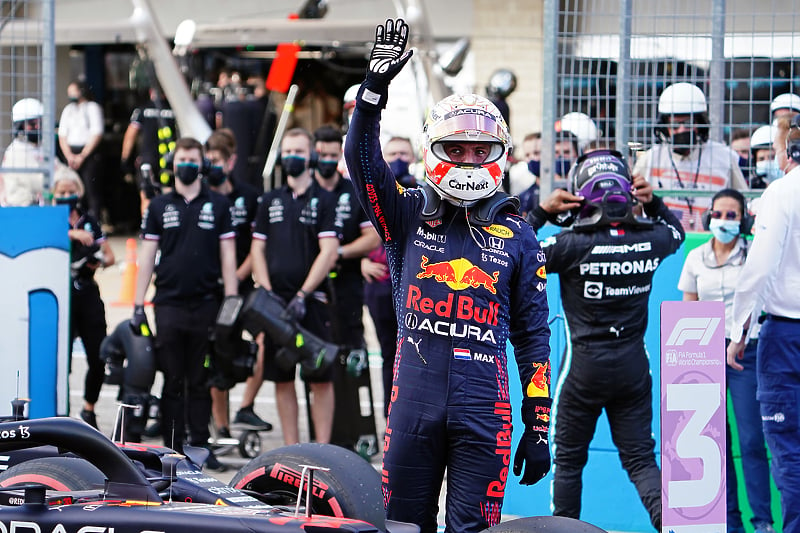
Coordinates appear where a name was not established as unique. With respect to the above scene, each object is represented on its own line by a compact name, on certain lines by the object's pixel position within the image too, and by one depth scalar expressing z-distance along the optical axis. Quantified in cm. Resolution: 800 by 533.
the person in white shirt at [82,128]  3316
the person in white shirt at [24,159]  1580
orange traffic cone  2847
